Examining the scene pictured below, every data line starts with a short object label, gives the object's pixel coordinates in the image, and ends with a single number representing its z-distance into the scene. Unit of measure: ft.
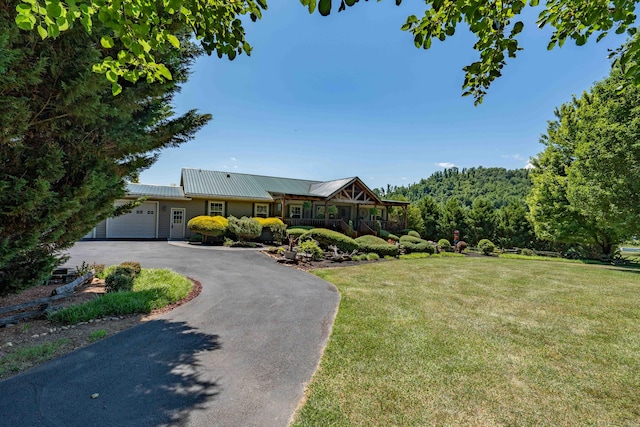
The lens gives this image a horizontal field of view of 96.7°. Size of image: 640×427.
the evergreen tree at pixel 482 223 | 83.46
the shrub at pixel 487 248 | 67.10
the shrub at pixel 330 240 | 51.90
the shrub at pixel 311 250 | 44.80
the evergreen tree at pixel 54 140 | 13.55
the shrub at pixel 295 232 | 59.21
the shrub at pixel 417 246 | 60.08
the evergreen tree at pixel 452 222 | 84.94
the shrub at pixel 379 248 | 53.01
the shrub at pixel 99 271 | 28.07
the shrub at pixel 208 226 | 56.24
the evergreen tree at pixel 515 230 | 79.66
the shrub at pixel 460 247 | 66.55
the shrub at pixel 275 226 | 59.06
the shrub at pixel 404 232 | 77.52
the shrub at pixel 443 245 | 65.98
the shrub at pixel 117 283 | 22.58
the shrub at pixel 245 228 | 56.80
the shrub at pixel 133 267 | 25.80
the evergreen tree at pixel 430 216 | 88.53
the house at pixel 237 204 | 63.10
